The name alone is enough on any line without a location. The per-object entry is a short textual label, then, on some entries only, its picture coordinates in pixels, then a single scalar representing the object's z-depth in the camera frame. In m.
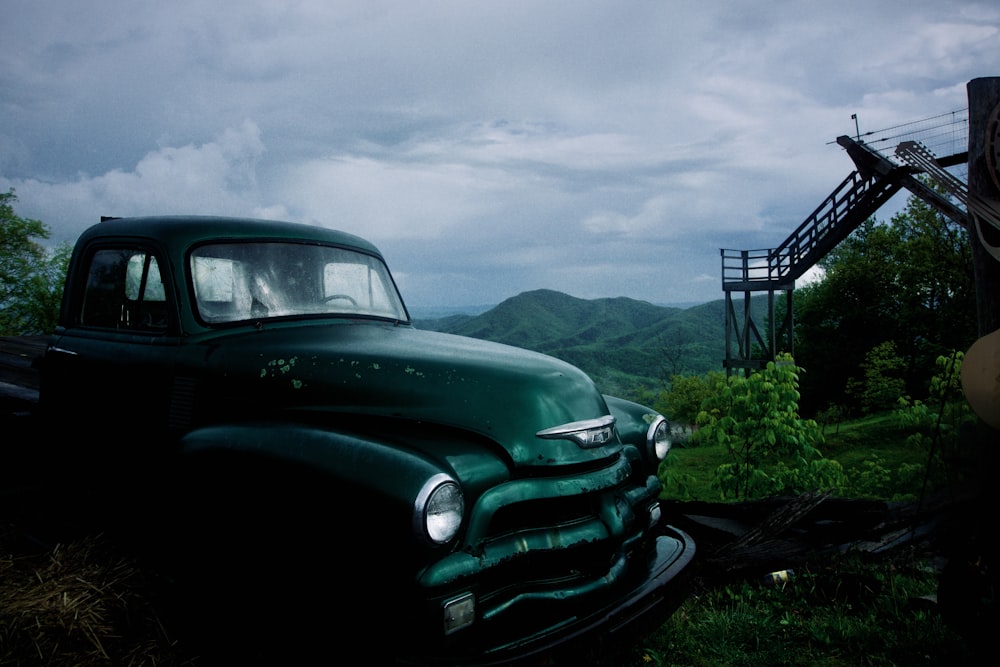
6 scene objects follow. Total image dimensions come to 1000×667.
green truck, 2.38
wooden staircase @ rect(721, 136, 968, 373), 16.50
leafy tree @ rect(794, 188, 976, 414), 22.06
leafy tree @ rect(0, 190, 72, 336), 31.36
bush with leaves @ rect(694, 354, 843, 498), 6.12
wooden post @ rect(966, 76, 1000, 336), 3.76
